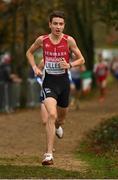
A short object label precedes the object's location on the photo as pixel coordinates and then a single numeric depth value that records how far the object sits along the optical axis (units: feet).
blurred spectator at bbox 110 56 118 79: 119.91
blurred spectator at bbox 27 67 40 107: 90.84
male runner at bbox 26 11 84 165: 34.09
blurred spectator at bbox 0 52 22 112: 81.76
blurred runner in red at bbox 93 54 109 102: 92.84
